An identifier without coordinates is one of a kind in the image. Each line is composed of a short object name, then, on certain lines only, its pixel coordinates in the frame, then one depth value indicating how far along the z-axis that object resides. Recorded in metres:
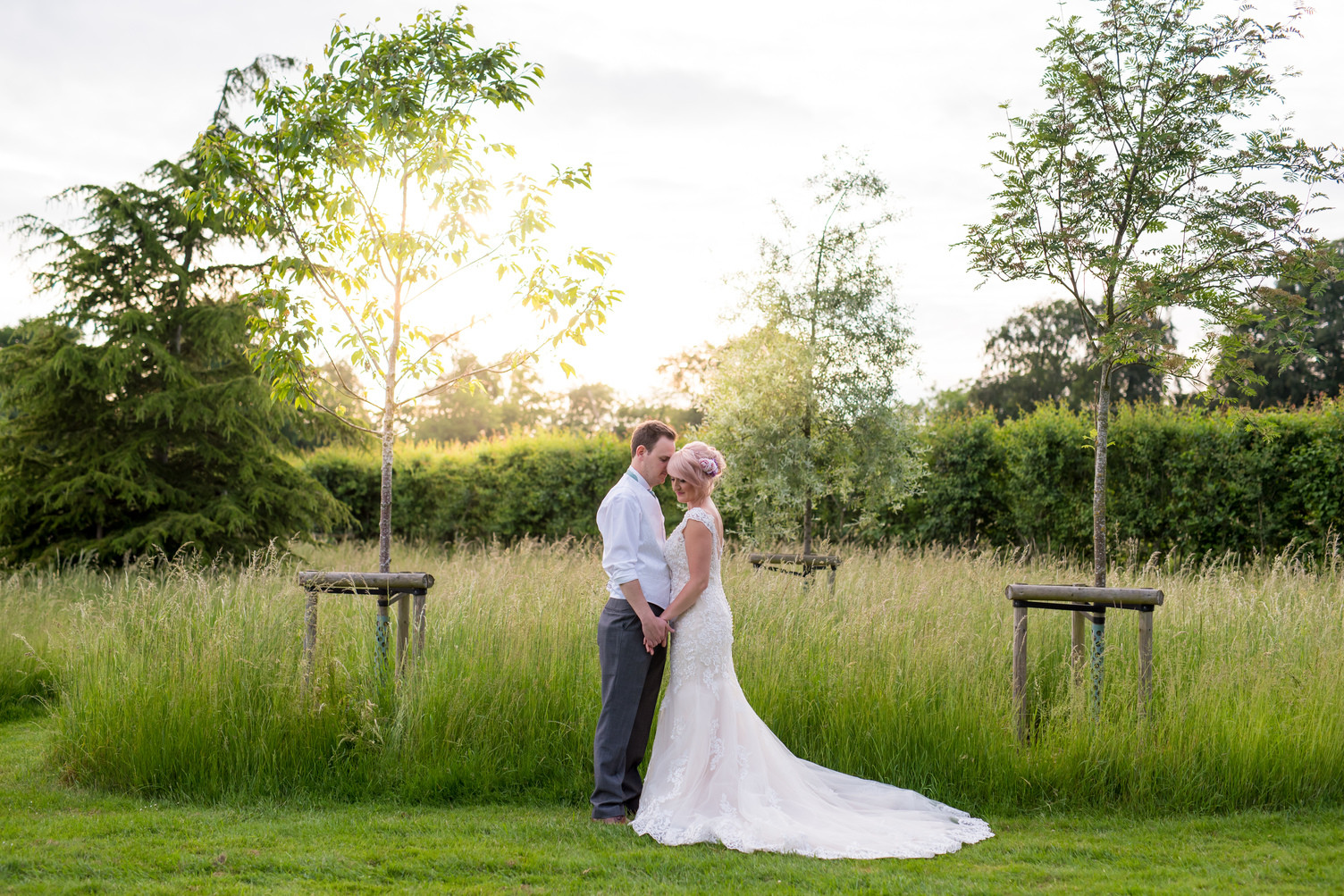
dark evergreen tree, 12.24
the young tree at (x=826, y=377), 8.87
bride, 4.35
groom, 4.67
